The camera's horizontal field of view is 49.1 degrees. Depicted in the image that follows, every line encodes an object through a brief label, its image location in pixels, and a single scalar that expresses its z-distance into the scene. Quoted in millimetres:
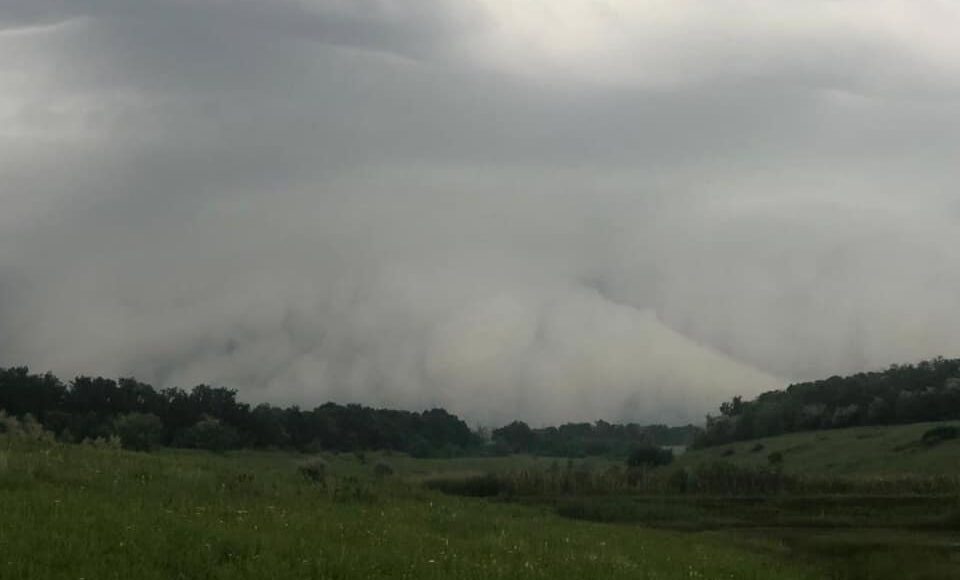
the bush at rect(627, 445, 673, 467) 133875
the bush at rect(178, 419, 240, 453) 141625
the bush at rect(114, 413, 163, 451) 117412
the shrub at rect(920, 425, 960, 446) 101875
